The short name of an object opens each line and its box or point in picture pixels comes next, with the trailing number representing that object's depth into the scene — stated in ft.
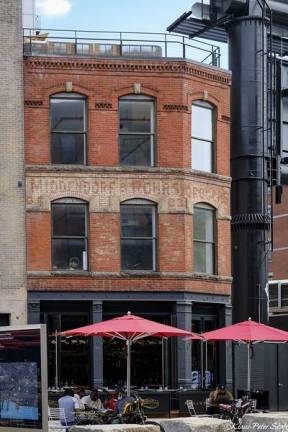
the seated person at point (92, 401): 83.76
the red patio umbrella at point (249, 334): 81.76
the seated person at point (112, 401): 85.04
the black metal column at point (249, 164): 109.91
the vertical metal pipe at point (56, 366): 102.32
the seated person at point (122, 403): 77.46
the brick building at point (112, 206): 104.12
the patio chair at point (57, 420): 77.15
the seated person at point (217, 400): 85.25
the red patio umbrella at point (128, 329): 79.77
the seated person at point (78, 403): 82.64
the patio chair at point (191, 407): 93.00
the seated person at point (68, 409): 77.25
